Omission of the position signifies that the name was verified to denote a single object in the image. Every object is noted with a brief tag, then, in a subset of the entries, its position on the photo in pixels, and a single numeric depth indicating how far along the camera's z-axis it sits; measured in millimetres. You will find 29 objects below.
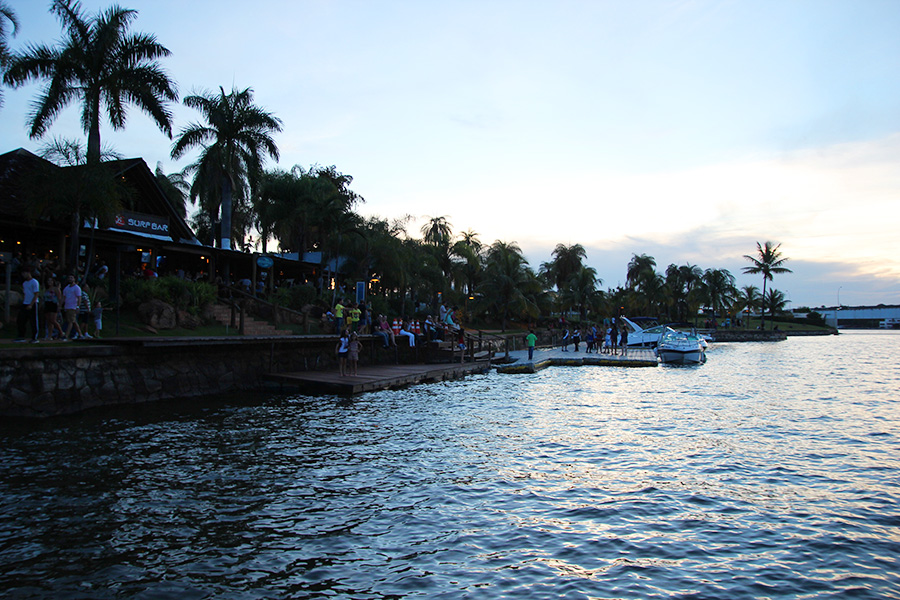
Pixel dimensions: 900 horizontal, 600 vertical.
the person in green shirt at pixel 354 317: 27719
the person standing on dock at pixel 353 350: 23344
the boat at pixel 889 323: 183650
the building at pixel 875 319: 189000
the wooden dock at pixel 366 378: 20844
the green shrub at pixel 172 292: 22594
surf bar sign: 27594
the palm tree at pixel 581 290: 72125
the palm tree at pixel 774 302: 113125
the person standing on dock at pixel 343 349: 23219
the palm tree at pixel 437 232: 56938
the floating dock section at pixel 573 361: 32125
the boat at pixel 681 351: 39094
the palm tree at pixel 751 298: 121438
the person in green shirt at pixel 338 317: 27656
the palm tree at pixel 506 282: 57062
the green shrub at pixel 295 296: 31544
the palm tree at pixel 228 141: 32656
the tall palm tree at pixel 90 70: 23141
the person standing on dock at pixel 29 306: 16250
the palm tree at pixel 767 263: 97062
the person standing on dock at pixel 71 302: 17203
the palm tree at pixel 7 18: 25341
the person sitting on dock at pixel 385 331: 29562
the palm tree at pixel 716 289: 103000
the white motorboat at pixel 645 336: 54000
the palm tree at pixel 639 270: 90288
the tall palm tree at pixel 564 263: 80875
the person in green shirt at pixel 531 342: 38316
